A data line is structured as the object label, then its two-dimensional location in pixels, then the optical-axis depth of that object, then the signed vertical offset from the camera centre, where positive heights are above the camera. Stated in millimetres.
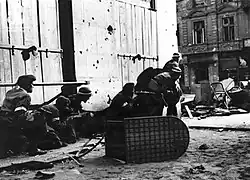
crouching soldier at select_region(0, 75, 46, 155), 5953 -745
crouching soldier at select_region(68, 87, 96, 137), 7320 -873
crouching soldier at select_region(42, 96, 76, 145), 6826 -908
